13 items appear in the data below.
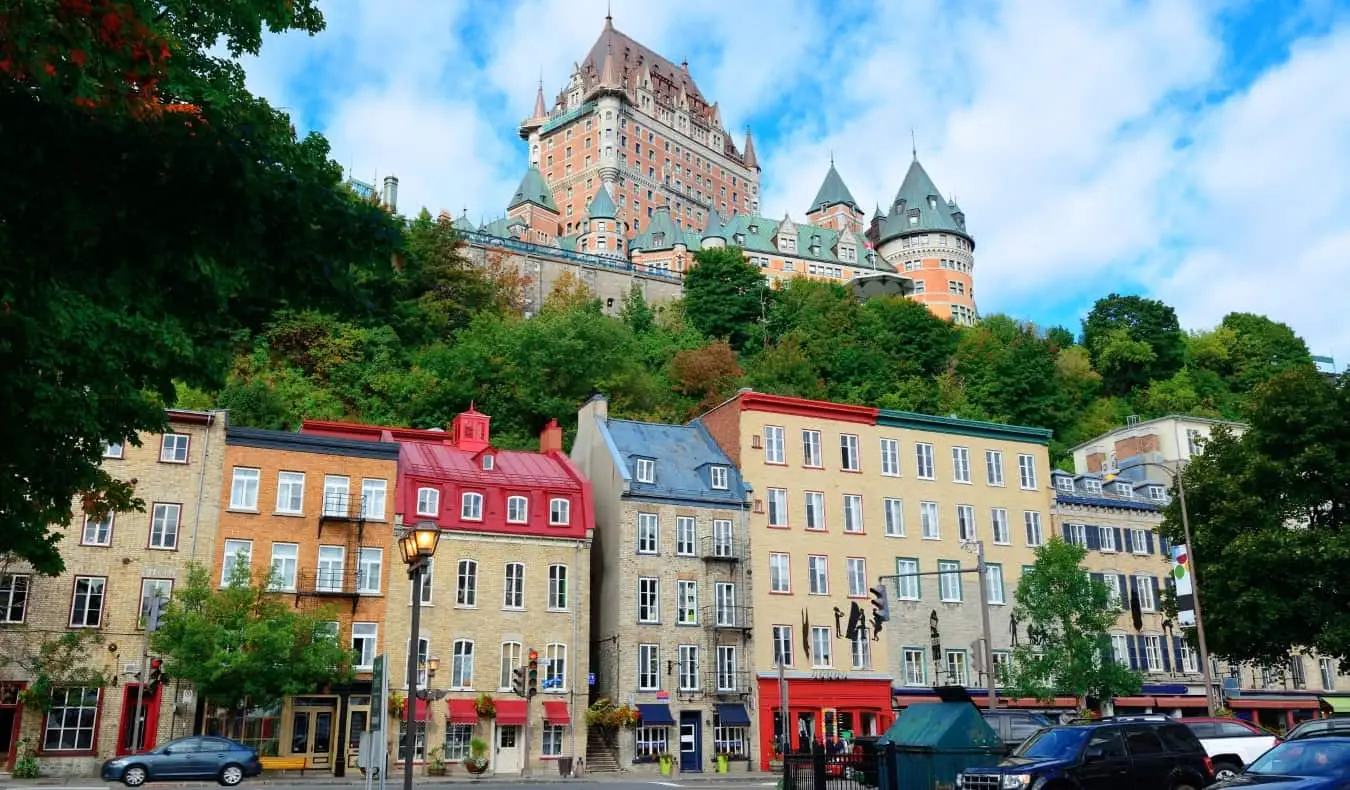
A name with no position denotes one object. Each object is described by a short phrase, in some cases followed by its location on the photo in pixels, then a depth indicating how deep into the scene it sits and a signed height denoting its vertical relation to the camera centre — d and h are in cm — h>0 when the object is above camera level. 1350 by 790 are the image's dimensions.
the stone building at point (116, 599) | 3522 +343
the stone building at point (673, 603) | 4238 +391
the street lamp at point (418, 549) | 1801 +255
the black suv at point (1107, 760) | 1764 -88
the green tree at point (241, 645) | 3366 +188
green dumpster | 1817 -66
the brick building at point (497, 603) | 3966 +369
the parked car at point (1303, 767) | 1346 -78
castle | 13312 +6481
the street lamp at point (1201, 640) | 3194 +178
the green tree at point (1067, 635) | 4188 +256
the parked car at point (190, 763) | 2967 -140
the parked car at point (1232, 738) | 2667 -80
